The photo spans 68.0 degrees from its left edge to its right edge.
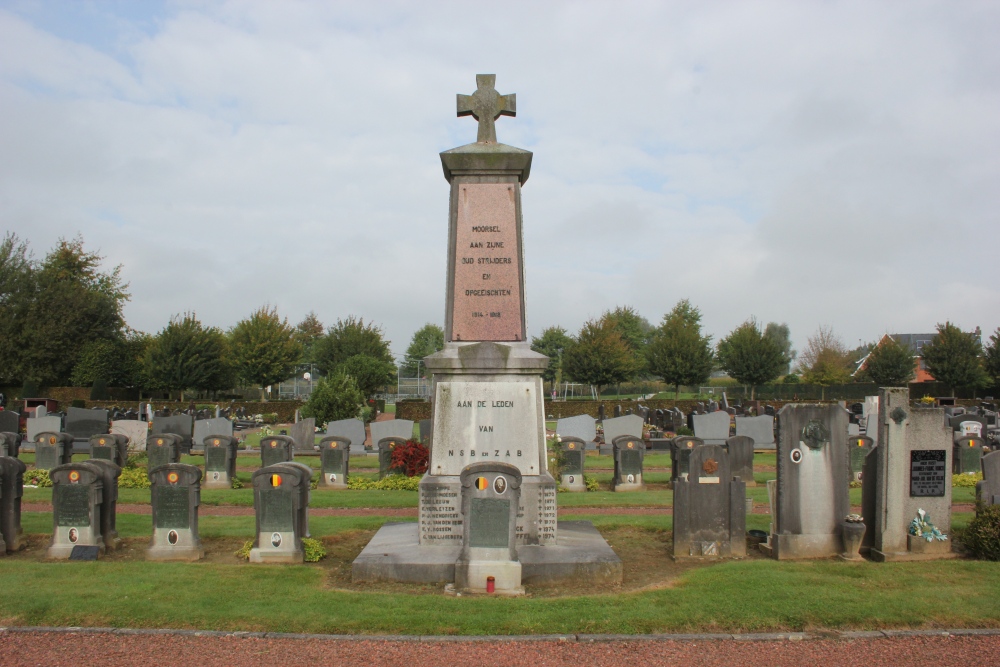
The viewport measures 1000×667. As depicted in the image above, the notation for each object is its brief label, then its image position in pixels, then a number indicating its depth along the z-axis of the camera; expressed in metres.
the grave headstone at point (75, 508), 9.43
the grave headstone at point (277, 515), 9.02
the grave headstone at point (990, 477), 10.37
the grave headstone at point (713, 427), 23.16
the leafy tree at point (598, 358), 49.50
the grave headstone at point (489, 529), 7.52
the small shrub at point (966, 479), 16.23
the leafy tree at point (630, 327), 87.56
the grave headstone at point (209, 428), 22.25
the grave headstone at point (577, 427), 22.36
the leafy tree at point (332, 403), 26.25
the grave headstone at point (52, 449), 17.97
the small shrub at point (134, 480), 16.19
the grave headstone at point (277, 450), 16.11
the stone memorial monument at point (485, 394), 8.03
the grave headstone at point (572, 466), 15.95
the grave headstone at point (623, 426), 22.50
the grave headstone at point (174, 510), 9.38
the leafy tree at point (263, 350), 47.94
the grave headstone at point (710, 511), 9.36
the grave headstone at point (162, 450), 17.70
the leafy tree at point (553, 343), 78.38
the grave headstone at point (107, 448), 17.22
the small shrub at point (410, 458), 15.92
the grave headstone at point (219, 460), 16.48
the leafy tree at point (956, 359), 48.97
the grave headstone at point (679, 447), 15.50
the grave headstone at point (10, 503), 9.70
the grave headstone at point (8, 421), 23.23
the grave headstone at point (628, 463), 16.19
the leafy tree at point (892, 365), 52.53
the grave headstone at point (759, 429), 23.64
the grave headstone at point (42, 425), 24.11
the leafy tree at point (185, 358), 43.31
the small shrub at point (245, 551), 9.24
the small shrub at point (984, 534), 8.82
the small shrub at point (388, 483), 15.53
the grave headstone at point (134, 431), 20.92
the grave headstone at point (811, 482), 9.17
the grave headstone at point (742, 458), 16.70
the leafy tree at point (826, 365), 52.84
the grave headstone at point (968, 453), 17.45
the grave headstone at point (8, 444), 17.34
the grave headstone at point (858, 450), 14.44
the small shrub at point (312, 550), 9.10
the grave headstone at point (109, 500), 9.73
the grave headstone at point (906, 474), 9.19
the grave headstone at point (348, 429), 22.41
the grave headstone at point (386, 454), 16.70
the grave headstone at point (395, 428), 20.88
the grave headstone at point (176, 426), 23.80
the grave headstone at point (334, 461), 16.39
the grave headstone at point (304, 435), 23.16
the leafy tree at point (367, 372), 40.14
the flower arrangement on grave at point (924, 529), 9.13
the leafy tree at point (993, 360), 50.00
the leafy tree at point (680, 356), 50.31
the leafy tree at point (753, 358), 53.06
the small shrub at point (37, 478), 15.83
